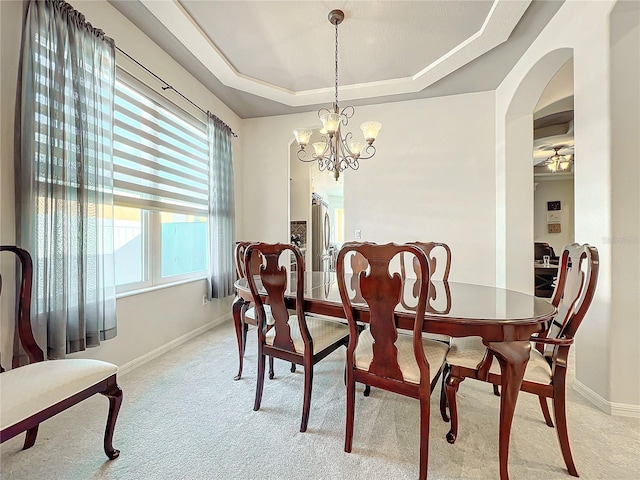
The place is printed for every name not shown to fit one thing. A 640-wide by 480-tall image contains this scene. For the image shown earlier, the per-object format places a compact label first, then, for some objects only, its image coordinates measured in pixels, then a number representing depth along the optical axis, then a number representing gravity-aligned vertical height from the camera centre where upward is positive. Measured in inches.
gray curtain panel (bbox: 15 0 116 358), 65.3 +15.8
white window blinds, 93.5 +31.6
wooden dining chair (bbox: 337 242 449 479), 51.9 -20.9
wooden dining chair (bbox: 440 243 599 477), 54.0 -25.1
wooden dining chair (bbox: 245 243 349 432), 66.8 -23.8
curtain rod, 94.2 +58.6
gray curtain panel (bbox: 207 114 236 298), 136.3 +14.4
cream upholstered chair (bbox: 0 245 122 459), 44.0 -24.4
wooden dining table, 51.6 -15.6
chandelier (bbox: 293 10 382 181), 91.0 +33.0
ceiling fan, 207.2 +60.7
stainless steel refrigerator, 255.6 -3.6
